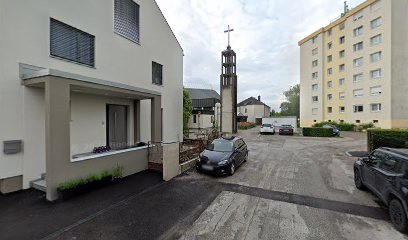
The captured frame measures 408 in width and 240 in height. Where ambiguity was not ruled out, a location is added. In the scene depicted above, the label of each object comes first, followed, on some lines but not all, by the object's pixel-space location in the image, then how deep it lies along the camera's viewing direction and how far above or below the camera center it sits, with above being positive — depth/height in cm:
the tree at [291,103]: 6456 +516
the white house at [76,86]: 556 +108
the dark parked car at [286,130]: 2623 -157
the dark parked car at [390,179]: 406 -149
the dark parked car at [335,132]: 2328 -171
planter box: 535 -207
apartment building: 2514 +759
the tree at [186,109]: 1848 +90
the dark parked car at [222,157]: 789 -164
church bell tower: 2733 +397
